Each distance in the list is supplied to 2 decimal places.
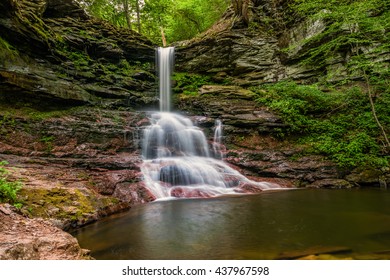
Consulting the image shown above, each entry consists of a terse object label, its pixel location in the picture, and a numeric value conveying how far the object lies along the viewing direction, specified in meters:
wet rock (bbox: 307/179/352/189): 8.47
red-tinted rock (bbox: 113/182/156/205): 6.85
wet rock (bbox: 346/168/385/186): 8.47
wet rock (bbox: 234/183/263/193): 8.22
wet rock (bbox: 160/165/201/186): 8.31
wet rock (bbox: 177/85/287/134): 11.20
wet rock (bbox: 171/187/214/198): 7.61
